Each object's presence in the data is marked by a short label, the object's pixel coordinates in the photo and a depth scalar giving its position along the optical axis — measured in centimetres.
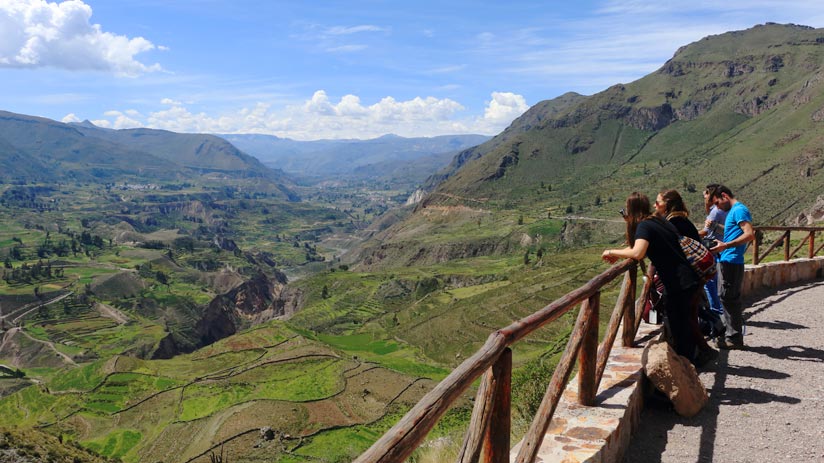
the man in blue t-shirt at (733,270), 830
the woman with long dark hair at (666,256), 639
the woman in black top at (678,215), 752
